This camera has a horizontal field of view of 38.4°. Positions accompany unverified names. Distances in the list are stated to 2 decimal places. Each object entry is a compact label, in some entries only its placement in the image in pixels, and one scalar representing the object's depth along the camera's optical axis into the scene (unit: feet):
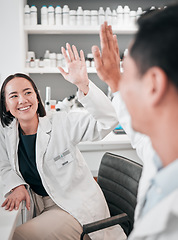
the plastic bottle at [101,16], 9.23
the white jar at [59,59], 9.60
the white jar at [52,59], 9.54
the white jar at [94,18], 9.16
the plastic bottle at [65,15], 9.09
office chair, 3.99
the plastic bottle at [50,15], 9.12
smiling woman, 4.20
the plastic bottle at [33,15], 9.12
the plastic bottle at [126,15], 9.38
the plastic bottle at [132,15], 9.36
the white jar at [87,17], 9.13
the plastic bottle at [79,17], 9.10
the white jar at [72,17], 9.09
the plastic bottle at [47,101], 9.30
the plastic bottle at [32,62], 9.30
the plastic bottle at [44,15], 9.20
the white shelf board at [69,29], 9.11
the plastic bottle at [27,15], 9.07
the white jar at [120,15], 9.37
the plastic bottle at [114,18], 9.31
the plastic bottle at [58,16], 9.07
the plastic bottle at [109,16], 9.29
